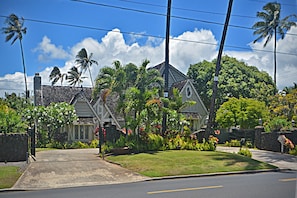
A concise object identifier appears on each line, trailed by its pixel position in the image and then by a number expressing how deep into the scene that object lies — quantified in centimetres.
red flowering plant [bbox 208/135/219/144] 1162
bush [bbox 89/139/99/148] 1510
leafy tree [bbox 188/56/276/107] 2084
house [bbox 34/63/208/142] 1713
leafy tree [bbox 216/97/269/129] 1646
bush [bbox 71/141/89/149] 1487
